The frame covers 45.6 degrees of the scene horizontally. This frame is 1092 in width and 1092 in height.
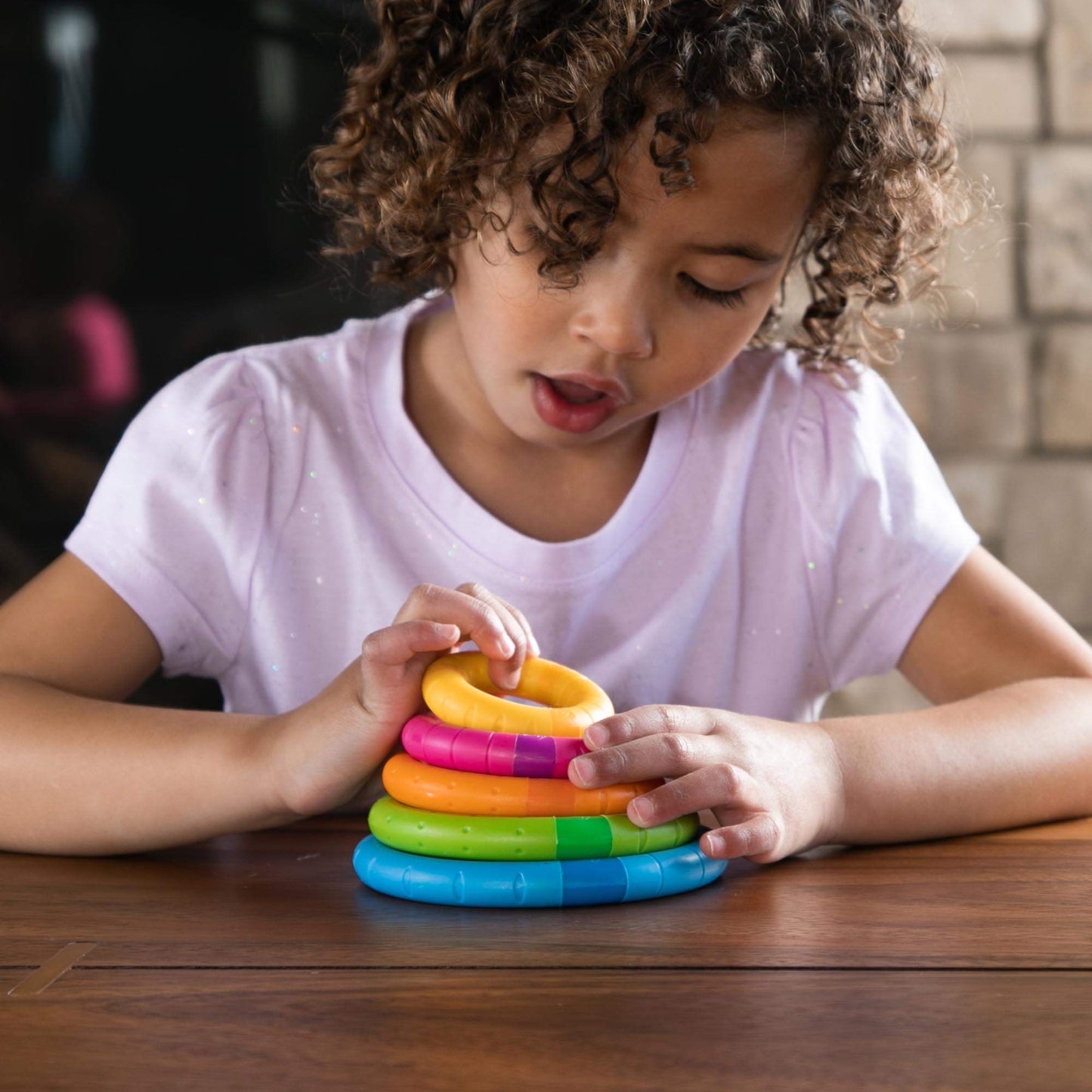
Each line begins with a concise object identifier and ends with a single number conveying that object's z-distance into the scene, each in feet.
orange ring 2.26
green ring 2.23
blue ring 2.17
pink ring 2.29
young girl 2.66
